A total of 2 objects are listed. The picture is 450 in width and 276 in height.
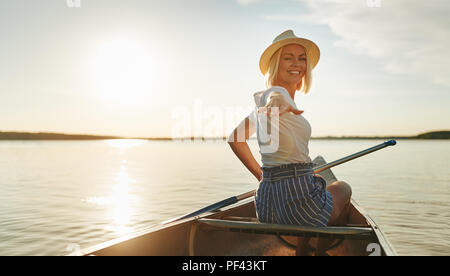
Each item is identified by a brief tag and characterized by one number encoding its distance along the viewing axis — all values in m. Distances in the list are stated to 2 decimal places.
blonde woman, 2.63
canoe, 2.74
